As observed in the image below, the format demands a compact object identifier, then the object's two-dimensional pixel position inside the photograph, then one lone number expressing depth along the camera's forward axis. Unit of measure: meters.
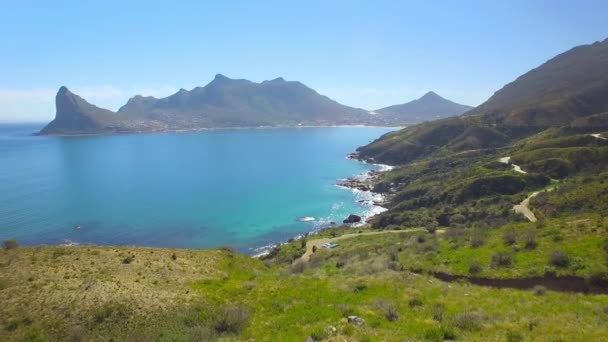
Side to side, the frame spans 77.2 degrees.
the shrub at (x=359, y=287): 22.51
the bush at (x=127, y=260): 27.28
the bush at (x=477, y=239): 34.69
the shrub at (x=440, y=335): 14.13
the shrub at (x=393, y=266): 32.62
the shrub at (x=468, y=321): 15.16
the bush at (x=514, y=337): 13.52
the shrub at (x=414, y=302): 19.15
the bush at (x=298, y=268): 36.76
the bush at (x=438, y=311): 16.65
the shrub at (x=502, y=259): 28.52
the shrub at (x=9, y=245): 29.20
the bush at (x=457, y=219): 71.44
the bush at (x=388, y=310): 17.08
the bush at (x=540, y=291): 20.92
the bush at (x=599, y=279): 23.61
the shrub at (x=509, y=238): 32.80
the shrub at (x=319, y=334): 14.84
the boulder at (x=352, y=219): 98.62
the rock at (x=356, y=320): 16.30
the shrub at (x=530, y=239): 30.73
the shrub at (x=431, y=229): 55.69
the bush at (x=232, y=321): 17.75
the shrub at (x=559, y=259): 26.41
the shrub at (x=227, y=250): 36.37
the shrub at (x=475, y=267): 28.30
